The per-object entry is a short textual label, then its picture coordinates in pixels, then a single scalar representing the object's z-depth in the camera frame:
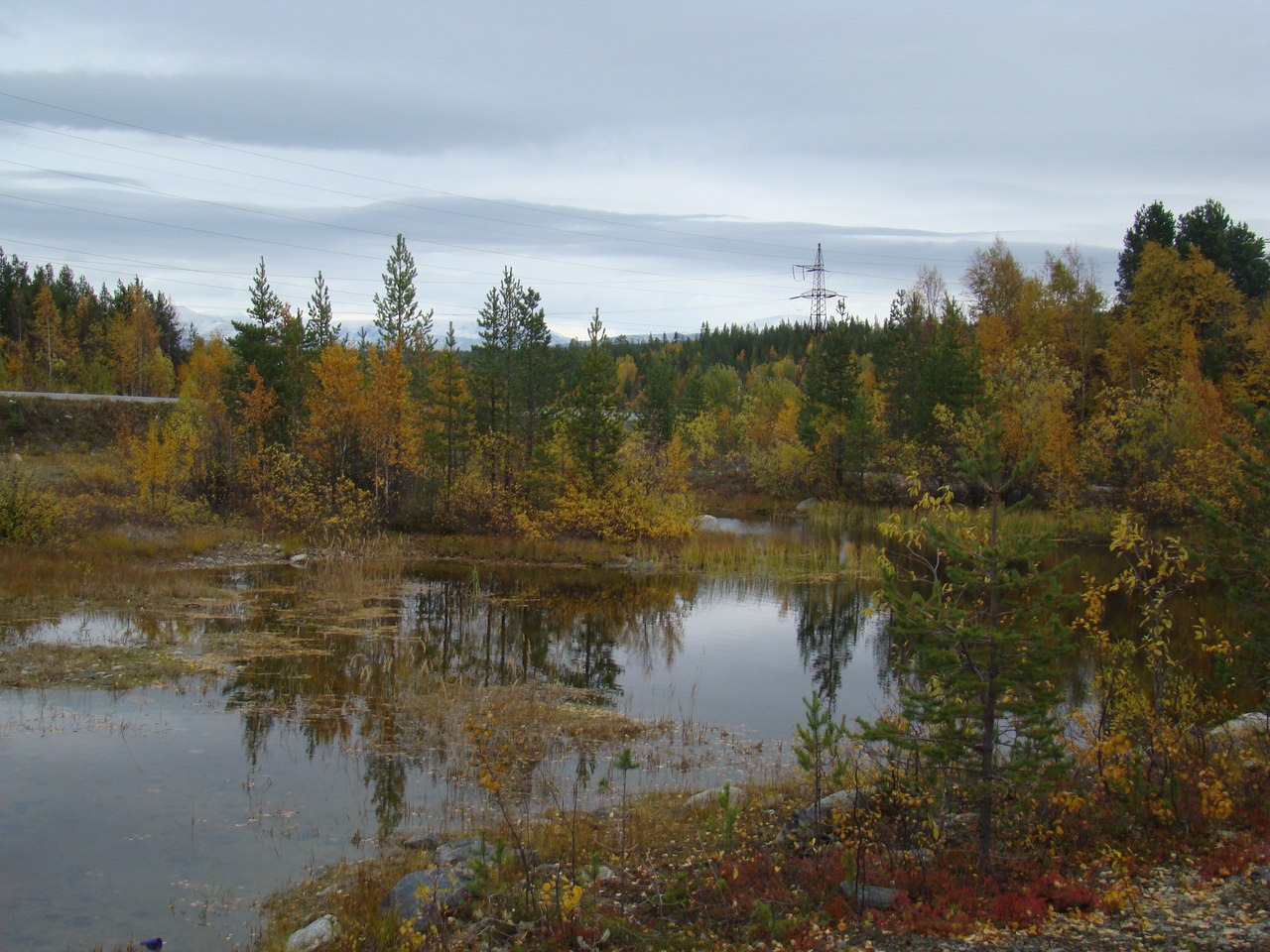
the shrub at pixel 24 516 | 26.38
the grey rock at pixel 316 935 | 7.96
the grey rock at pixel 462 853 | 9.03
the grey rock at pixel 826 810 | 9.64
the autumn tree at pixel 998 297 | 59.22
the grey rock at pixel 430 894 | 7.78
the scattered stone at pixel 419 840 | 10.45
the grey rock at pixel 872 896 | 7.75
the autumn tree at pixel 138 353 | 72.31
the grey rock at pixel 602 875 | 8.50
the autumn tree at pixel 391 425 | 38.44
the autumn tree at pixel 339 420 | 38.53
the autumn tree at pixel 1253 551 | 10.75
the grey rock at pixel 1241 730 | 11.84
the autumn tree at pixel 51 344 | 72.69
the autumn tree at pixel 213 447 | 39.66
